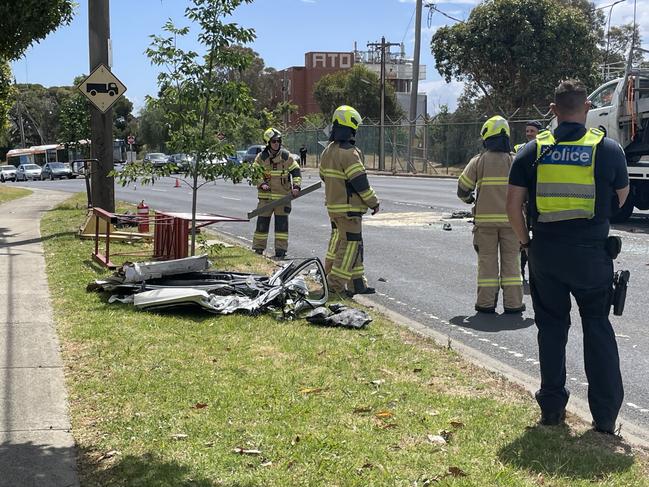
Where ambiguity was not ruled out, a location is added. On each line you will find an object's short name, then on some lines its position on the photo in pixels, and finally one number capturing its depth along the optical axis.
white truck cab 16.34
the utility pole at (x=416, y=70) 42.97
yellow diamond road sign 14.23
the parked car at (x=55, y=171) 65.12
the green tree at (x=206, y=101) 9.05
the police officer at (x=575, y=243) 4.81
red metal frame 10.62
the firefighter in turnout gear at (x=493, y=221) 8.41
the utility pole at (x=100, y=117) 14.98
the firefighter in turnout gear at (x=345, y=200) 8.94
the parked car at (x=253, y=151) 45.06
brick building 91.62
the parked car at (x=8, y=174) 68.19
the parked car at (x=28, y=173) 66.38
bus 78.00
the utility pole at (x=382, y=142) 47.00
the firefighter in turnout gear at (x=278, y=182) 12.15
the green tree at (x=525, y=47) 44.38
